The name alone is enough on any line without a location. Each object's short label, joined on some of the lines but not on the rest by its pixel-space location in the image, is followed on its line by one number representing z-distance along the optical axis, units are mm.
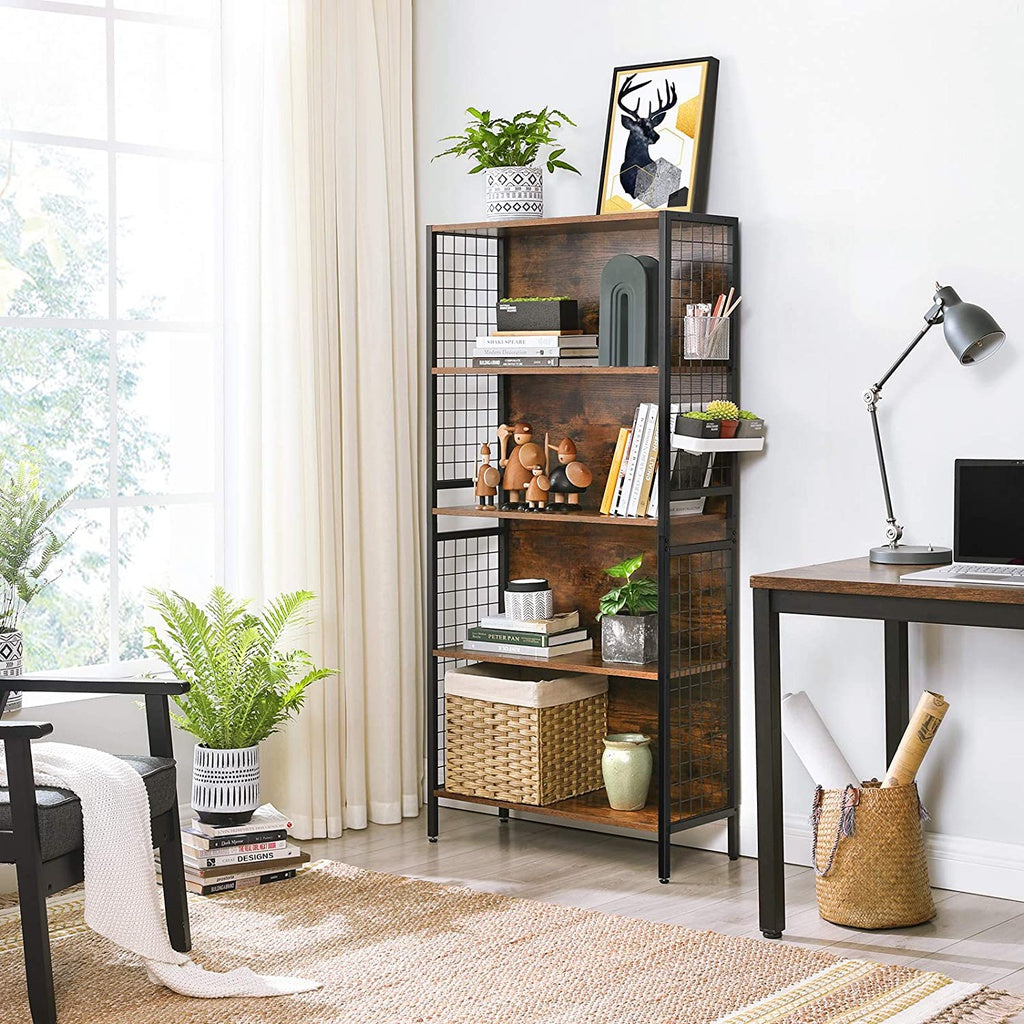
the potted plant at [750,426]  3842
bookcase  3881
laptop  3285
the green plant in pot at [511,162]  4090
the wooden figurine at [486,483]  4227
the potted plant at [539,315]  4047
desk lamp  3402
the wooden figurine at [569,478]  4078
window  3969
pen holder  3836
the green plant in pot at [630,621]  3934
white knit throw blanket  2887
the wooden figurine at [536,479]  4113
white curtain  4215
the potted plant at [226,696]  3783
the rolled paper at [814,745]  3607
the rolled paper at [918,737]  3402
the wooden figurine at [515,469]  4172
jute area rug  2877
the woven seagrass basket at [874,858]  3355
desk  3070
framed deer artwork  3973
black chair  2748
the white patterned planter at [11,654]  3490
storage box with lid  4043
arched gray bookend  3848
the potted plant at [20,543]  3648
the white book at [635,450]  3891
